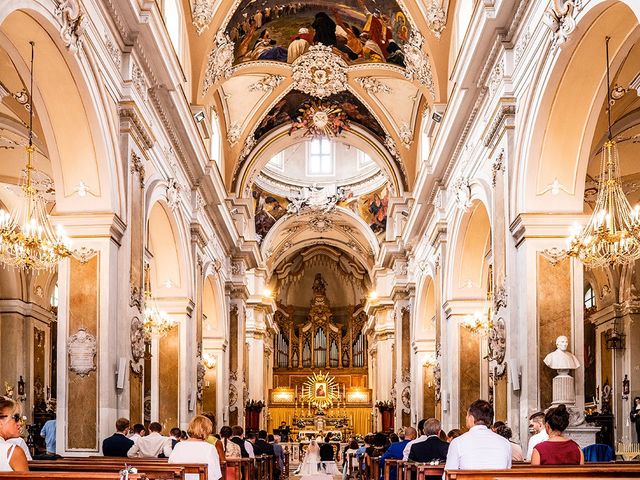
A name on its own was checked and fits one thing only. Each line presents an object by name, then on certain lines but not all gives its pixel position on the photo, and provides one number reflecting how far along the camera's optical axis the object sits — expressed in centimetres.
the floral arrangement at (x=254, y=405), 3166
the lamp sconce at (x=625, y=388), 2021
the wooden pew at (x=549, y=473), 668
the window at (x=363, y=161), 3432
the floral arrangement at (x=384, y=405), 3241
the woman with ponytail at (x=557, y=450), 705
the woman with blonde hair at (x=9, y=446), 612
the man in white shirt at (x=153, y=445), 1265
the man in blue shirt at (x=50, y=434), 1238
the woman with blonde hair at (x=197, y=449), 838
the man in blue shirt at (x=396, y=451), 1451
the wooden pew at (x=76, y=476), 631
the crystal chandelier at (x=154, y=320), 1600
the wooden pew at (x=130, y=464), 834
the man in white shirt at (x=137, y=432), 1260
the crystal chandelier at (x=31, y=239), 1036
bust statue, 1117
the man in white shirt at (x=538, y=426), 919
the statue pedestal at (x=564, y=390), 1111
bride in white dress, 2610
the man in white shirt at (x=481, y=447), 684
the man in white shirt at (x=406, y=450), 1334
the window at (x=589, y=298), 2300
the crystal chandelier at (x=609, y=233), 976
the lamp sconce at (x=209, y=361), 2423
